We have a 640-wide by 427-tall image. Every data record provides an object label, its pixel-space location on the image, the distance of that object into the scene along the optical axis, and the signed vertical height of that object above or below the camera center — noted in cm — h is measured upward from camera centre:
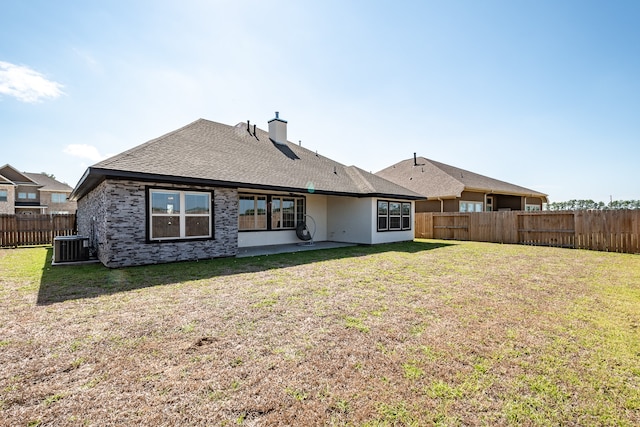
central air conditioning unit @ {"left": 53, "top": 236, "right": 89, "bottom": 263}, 816 -101
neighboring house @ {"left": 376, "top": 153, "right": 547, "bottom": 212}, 1919 +170
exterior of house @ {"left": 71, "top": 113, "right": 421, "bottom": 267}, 762 +49
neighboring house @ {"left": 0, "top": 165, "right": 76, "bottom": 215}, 2889 +207
